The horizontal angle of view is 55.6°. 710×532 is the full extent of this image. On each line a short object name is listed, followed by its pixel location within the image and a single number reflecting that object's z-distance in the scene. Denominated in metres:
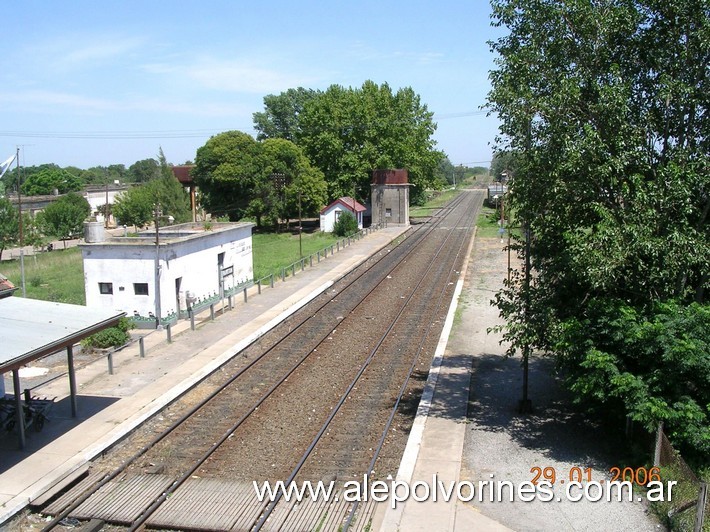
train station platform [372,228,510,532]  9.60
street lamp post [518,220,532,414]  13.35
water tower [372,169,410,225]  66.00
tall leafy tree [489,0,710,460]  10.80
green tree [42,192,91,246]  63.50
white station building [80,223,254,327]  24.81
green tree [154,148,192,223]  62.41
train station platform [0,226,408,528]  11.70
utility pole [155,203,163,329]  24.20
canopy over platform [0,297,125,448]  11.86
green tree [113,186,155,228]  68.50
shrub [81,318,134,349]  20.97
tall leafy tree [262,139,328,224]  59.09
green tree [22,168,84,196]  127.44
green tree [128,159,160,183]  151.12
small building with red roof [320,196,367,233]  61.34
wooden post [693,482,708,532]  7.96
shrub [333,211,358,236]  56.97
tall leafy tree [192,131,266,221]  58.28
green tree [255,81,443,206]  64.50
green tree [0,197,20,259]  50.88
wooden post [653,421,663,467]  10.00
